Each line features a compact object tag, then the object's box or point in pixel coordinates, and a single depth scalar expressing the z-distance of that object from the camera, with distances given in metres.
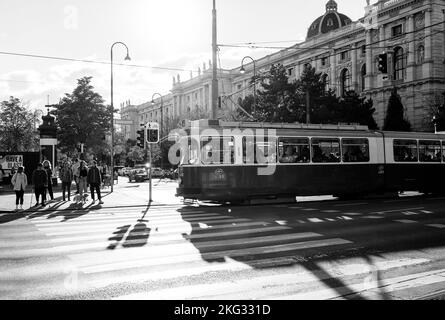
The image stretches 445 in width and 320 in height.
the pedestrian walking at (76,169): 22.82
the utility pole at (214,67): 23.36
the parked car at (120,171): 77.49
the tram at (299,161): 17.95
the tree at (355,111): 49.03
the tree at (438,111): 44.36
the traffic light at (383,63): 20.70
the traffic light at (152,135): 21.11
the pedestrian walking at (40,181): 18.66
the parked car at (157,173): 58.09
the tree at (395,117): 51.55
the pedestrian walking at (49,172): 20.55
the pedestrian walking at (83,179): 21.38
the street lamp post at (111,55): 29.77
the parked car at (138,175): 50.03
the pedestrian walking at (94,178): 21.30
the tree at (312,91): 45.66
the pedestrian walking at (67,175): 21.53
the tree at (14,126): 54.59
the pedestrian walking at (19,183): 17.78
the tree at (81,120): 49.06
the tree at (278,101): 46.06
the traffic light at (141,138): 23.05
